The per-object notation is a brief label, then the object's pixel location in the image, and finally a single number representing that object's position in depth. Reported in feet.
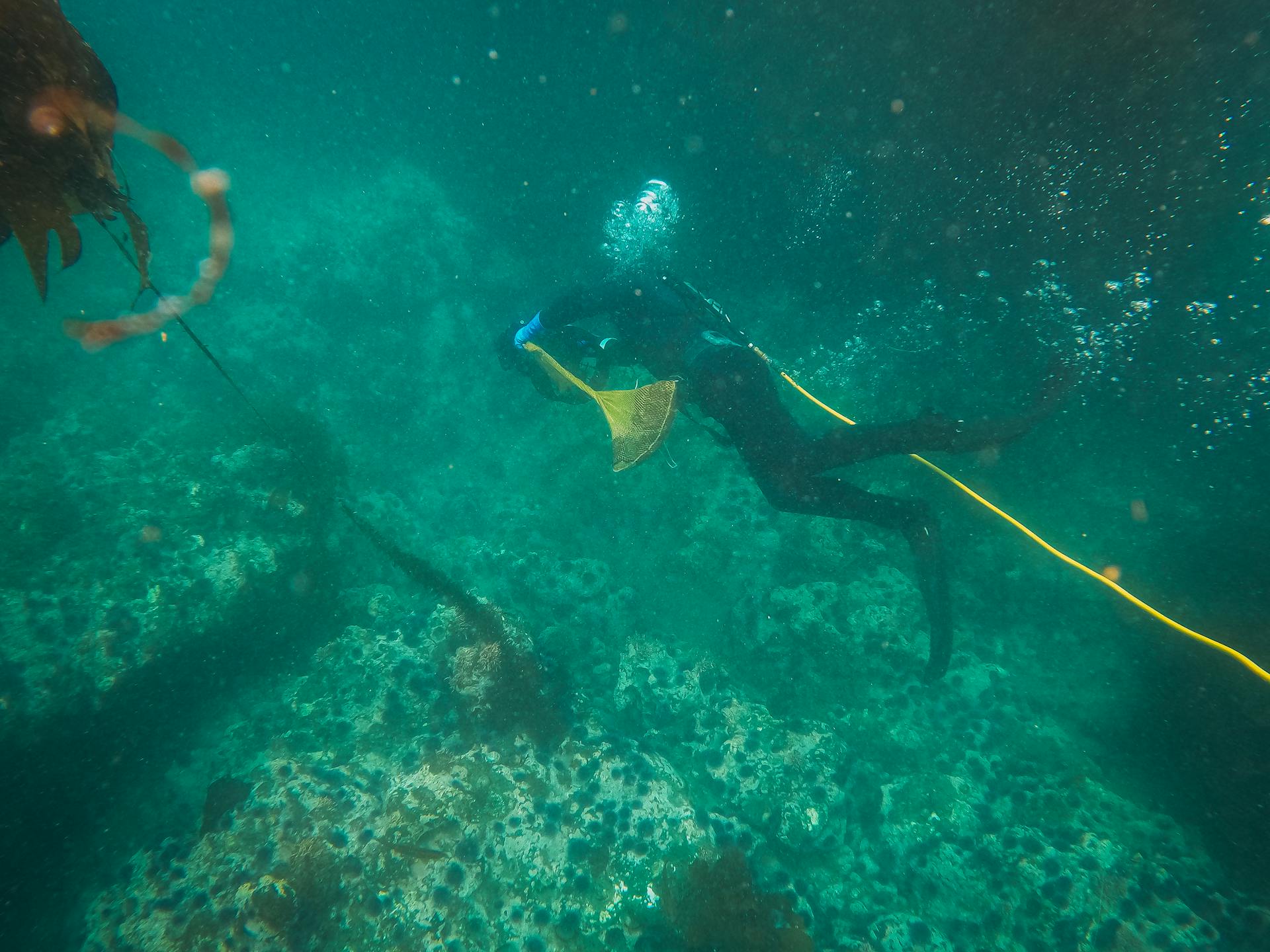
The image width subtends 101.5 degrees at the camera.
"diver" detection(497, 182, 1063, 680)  15.20
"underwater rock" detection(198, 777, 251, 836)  14.08
